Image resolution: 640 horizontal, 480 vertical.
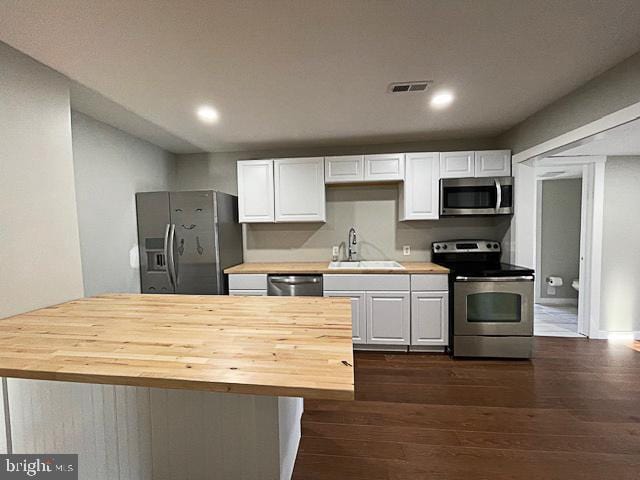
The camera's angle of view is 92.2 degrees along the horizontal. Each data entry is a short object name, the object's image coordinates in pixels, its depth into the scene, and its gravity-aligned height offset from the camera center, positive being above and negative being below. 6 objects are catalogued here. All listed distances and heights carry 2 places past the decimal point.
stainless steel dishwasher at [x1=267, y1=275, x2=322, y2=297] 3.27 -0.63
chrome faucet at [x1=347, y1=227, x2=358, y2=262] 3.81 -0.23
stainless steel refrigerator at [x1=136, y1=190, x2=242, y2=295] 3.15 -0.15
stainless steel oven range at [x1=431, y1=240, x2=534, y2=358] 2.97 -0.88
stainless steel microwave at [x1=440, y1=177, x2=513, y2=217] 3.26 +0.29
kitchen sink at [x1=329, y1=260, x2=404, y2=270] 3.46 -0.47
